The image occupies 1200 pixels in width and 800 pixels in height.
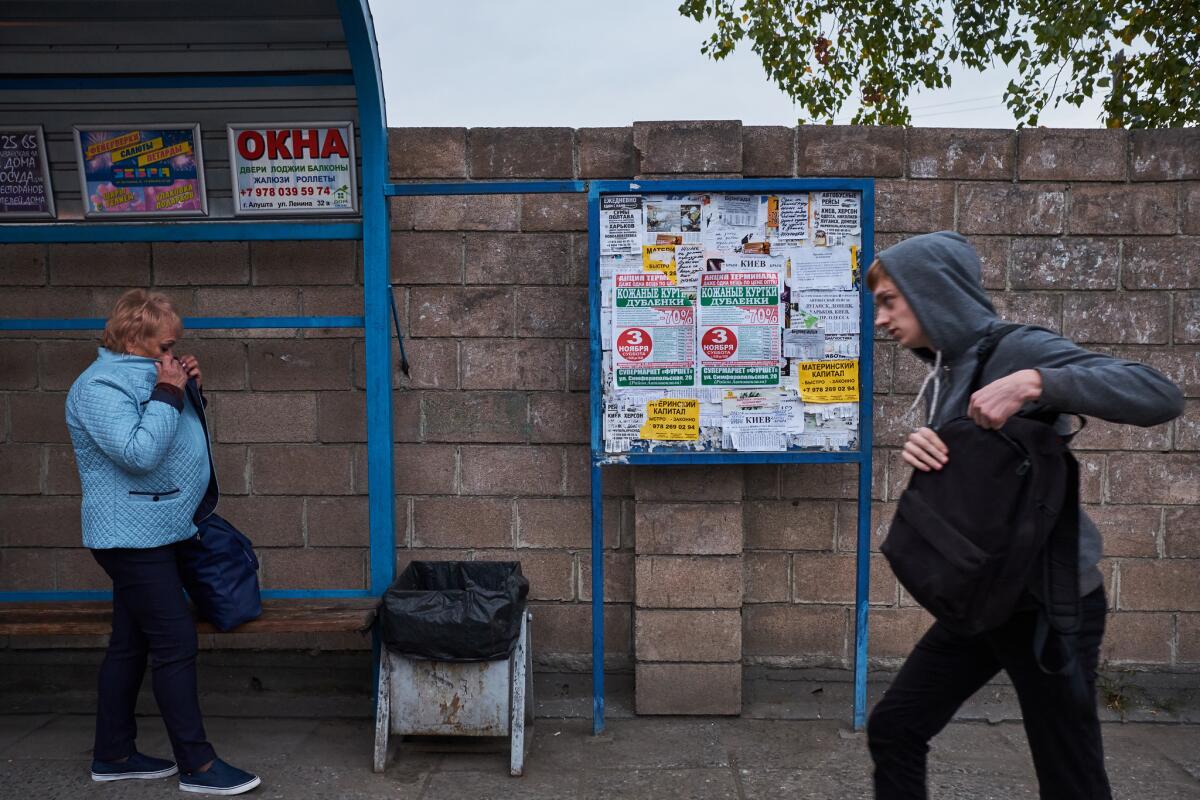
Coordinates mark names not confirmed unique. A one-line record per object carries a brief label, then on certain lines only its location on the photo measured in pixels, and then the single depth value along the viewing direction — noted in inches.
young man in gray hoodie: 82.1
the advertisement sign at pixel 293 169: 159.5
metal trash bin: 138.5
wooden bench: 142.7
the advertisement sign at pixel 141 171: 161.3
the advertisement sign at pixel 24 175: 163.0
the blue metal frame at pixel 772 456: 145.4
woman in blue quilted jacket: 128.6
